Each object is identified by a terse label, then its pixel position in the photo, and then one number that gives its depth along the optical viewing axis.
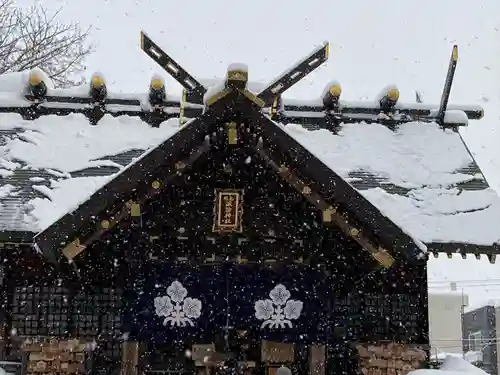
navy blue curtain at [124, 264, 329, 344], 7.55
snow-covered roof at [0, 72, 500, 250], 8.27
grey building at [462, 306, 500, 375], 28.22
